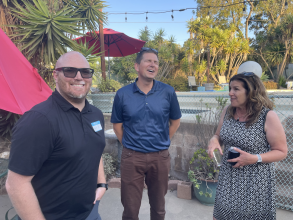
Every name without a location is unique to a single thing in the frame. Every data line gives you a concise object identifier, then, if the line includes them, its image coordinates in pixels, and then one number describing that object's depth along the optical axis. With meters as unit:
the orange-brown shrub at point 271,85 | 15.25
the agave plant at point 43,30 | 3.56
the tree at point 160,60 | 17.83
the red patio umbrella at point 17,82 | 2.37
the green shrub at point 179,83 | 16.52
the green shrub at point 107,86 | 5.44
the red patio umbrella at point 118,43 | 7.31
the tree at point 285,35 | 15.84
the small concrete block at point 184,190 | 3.26
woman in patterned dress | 1.55
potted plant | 3.04
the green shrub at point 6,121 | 3.58
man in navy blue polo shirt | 2.24
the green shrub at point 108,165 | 3.75
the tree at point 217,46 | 17.11
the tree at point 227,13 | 20.97
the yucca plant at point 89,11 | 4.91
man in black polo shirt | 1.03
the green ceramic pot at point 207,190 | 3.03
